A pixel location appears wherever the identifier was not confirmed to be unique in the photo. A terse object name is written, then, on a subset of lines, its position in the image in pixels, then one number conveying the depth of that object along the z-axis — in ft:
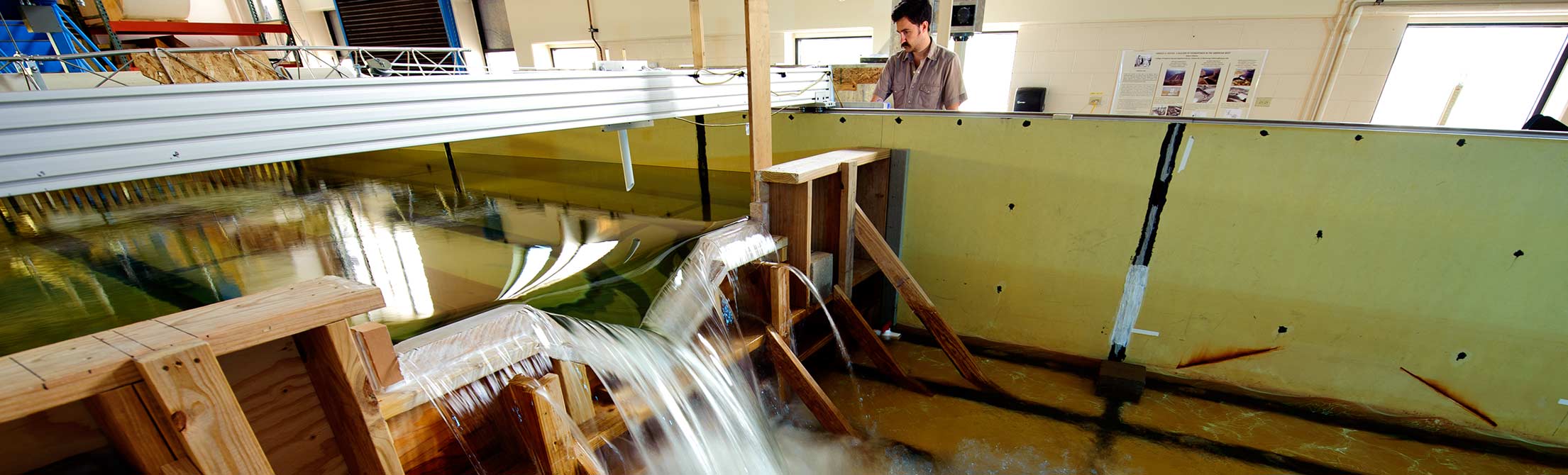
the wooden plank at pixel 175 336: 2.29
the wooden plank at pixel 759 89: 6.42
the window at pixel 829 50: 16.62
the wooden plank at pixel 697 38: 9.53
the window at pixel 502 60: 23.09
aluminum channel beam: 2.90
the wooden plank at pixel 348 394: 3.10
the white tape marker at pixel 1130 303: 8.27
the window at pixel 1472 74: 11.25
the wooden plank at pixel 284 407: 3.11
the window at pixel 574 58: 21.50
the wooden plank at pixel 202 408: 2.45
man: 9.51
